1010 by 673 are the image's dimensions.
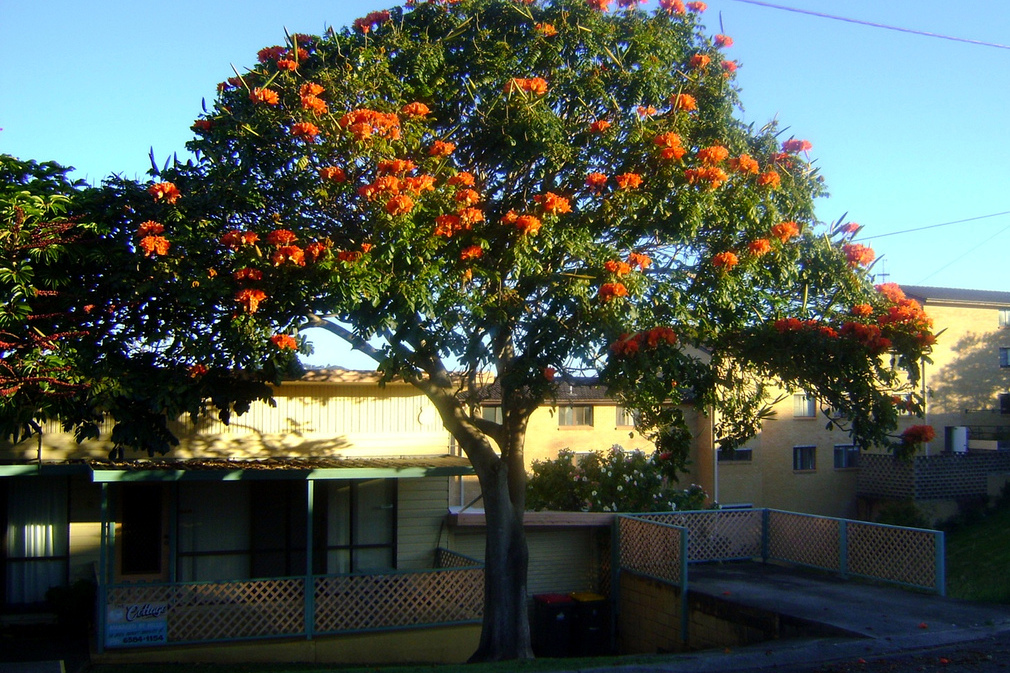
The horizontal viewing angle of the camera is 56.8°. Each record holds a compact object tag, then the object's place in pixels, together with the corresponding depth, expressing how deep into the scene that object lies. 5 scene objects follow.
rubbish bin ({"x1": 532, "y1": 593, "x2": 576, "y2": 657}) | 15.13
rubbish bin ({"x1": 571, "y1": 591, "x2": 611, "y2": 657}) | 15.55
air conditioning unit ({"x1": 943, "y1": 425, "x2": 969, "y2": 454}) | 34.47
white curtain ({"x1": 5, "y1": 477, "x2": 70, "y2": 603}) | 13.80
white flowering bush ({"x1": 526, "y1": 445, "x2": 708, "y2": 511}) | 21.05
